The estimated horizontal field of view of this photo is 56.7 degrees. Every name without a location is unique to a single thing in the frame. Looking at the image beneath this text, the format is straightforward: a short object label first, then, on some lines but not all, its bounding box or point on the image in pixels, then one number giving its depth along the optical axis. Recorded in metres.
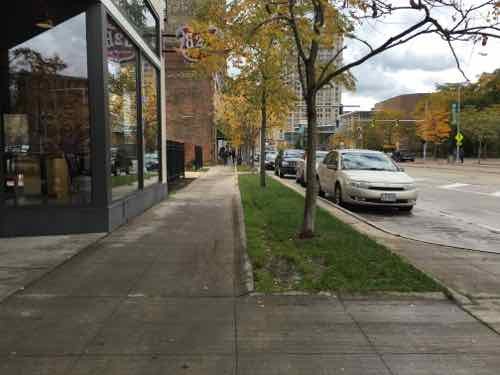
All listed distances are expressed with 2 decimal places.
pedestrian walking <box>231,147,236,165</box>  50.78
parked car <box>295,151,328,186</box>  19.68
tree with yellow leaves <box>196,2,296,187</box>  7.78
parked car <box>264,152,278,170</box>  37.09
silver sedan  11.49
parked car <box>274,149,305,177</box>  25.72
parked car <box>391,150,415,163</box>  62.01
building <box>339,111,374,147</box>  83.06
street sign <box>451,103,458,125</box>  46.52
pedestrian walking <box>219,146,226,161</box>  48.12
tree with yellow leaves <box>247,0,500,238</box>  6.30
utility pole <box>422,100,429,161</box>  66.56
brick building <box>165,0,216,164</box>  41.44
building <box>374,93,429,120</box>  107.90
